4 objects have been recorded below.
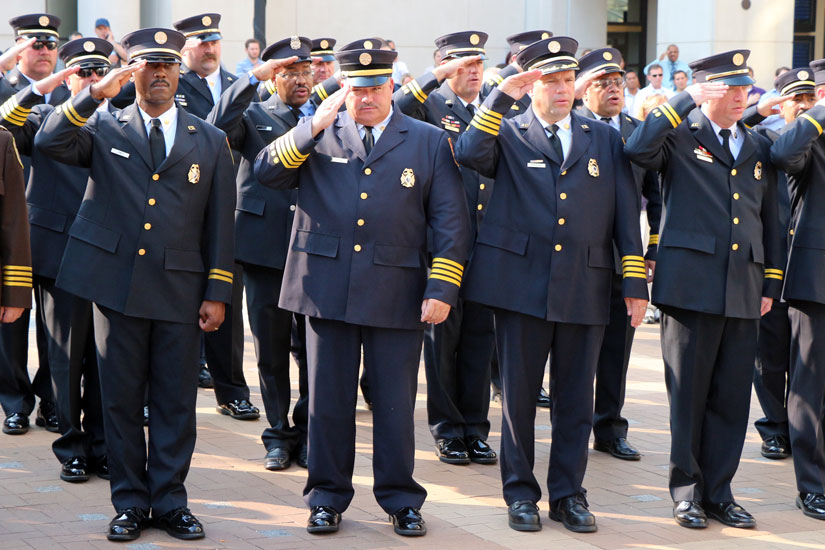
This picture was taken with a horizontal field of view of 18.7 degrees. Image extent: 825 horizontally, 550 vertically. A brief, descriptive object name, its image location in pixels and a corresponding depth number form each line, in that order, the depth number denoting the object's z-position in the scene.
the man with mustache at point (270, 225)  13.34
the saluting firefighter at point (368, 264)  11.10
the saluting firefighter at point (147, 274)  10.86
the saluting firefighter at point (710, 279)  11.64
